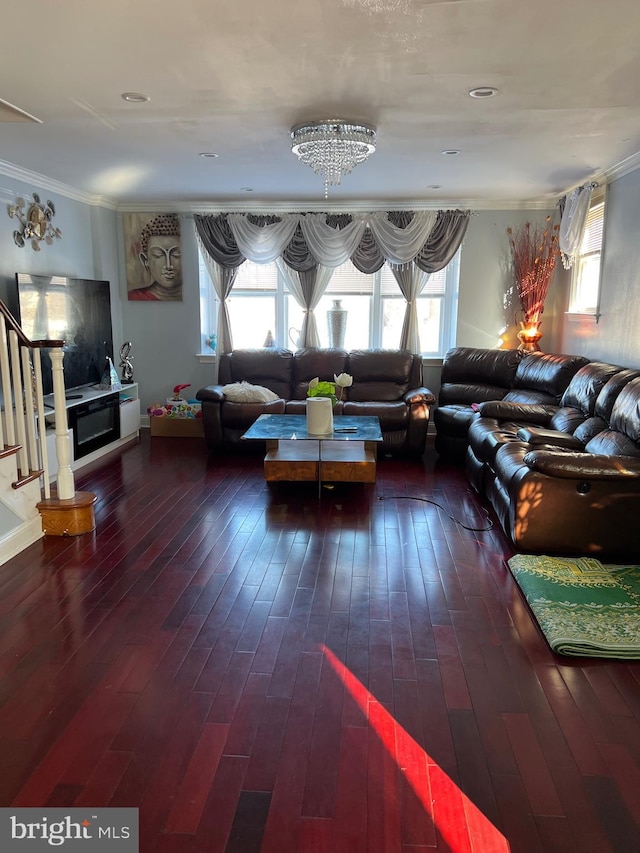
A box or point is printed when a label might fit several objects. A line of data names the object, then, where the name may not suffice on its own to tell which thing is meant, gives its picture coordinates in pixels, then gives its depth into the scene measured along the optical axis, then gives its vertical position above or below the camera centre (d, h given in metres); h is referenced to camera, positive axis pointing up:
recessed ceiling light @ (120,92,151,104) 3.30 +1.15
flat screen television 5.12 -0.05
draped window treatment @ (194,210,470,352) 6.64 +0.80
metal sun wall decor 5.20 +0.79
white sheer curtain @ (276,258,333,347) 6.87 +0.30
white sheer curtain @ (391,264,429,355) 6.78 +0.26
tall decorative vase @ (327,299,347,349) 6.94 -0.08
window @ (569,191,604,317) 5.51 +0.47
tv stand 5.42 -1.00
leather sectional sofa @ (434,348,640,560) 3.44 -0.85
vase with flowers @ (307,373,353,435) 4.73 -0.74
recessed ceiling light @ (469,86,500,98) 3.18 +1.15
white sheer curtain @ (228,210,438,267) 6.64 +0.85
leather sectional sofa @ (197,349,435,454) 6.02 -0.66
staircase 3.62 -0.96
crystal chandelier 3.76 +1.06
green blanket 2.65 -1.35
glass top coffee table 4.71 -1.11
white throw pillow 6.05 -0.75
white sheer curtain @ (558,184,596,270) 5.58 +0.87
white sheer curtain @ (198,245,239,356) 6.92 +0.38
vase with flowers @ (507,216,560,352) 6.41 +0.51
